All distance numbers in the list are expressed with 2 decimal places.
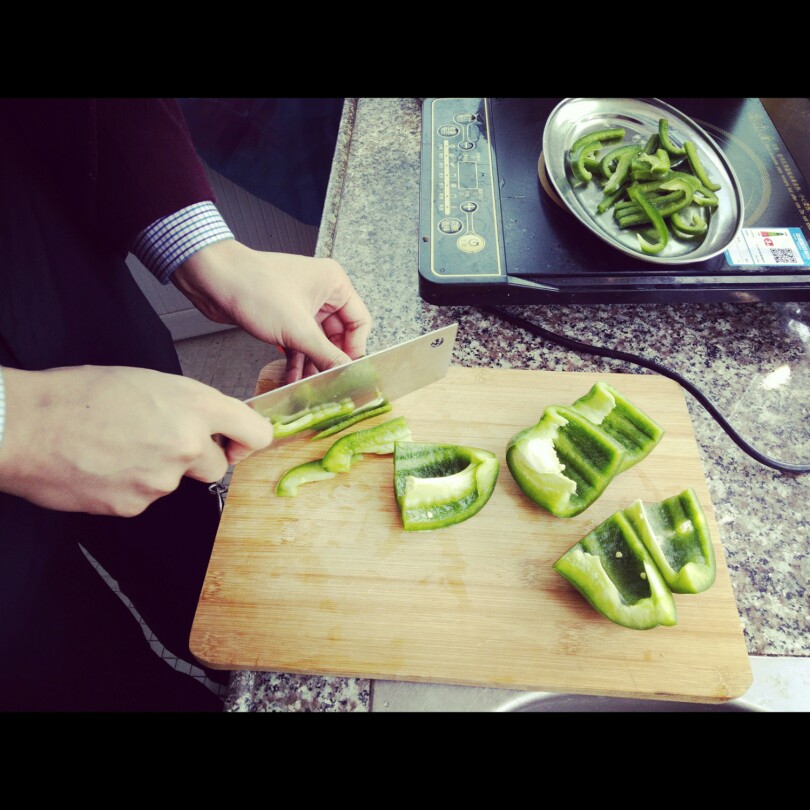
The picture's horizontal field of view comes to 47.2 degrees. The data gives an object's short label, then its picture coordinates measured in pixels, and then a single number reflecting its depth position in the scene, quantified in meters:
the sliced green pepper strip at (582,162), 0.77
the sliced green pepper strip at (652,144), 0.80
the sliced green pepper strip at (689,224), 0.75
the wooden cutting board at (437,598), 0.63
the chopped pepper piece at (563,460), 0.67
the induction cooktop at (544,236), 0.73
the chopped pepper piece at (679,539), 0.63
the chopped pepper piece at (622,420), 0.69
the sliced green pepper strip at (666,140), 0.79
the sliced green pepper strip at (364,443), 0.70
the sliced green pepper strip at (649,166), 0.76
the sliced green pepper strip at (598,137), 0.79
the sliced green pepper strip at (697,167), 0.77
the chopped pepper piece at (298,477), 0.69
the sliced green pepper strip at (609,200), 0.75
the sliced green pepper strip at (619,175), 0.77
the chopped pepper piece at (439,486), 0.67
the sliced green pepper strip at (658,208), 0.75
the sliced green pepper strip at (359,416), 0.73
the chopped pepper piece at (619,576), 0.62
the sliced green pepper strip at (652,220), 0.73
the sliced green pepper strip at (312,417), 0.71
